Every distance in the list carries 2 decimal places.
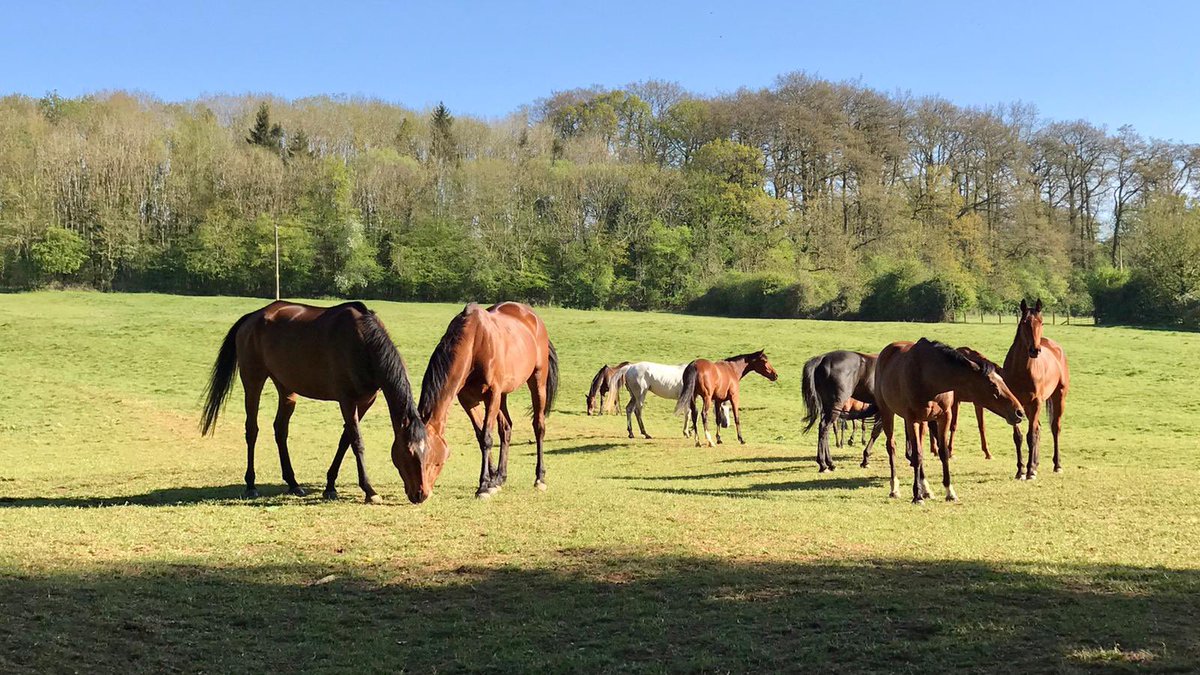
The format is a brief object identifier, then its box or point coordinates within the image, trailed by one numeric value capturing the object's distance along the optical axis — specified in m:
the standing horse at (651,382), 20.17
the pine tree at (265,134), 67.12
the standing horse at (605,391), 21.87
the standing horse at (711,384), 18.38
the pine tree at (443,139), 70.12
